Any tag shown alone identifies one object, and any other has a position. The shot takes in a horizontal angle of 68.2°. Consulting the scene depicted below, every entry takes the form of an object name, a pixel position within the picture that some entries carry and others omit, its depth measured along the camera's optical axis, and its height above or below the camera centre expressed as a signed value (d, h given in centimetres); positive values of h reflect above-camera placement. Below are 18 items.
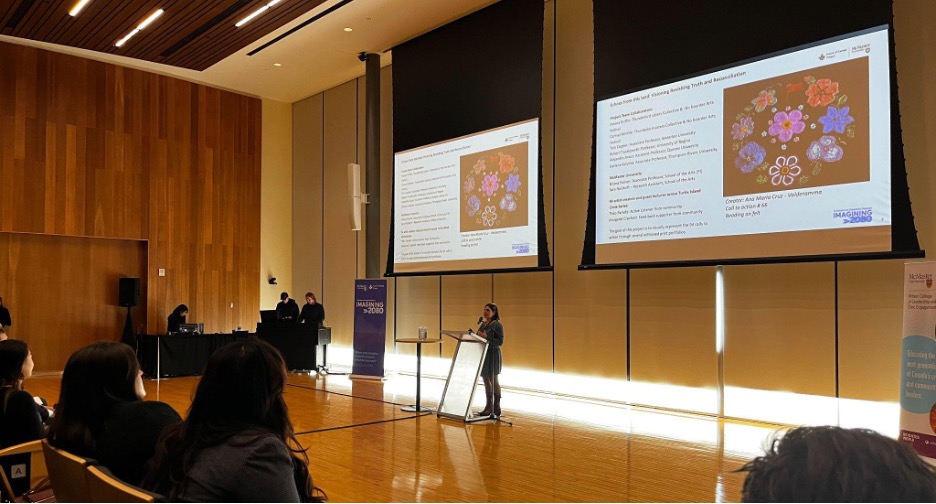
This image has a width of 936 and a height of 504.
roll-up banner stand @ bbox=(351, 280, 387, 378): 1034 -89
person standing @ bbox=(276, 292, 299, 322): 1181 -72
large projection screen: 572 +102
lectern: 684 -109
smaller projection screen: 851 +88
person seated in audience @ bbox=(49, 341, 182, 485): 228 -50
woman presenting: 702 -93
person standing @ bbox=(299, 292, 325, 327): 1160 -77
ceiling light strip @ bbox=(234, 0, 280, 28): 856 +325
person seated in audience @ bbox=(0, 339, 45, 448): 306 -63
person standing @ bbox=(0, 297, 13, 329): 966 -73
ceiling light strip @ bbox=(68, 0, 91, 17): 835 +317
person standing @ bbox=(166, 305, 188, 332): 1140 -85
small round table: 725 -100
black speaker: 1124 -43
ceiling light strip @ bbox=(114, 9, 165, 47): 873 +318
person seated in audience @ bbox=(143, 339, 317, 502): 177 -46
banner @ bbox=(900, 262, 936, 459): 436 -58
